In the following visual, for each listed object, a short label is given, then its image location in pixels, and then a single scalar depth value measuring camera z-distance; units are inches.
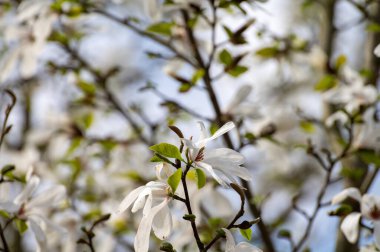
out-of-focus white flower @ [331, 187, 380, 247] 62.7
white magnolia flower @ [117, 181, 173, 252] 58.0
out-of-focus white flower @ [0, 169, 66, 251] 62.7
